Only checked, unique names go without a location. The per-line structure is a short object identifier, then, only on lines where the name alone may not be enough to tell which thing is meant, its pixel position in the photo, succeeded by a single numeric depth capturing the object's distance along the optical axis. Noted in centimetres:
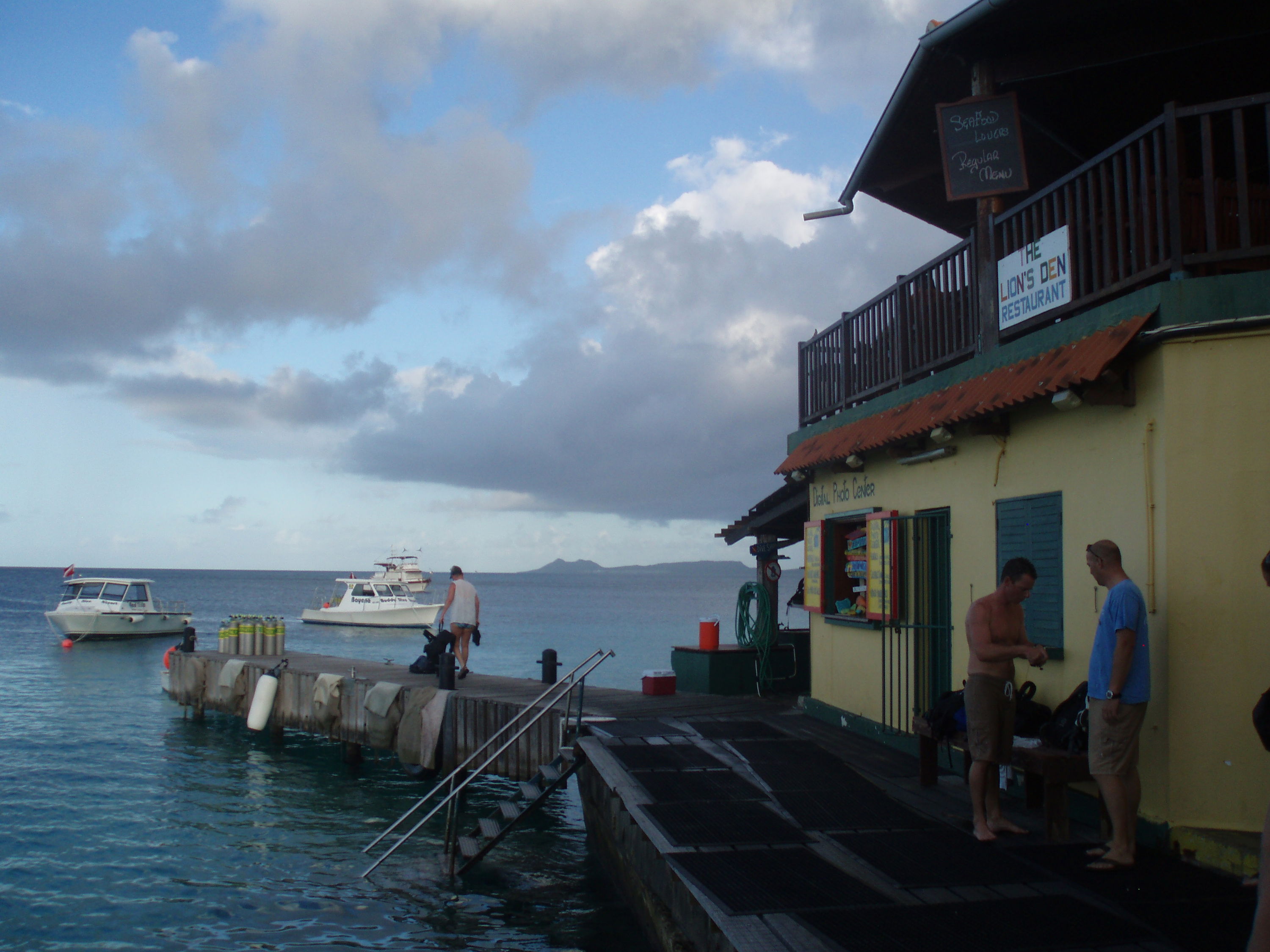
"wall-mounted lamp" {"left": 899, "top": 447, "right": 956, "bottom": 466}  860
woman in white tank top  1465
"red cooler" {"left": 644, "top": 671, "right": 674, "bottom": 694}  1327
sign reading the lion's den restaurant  718
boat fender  1720
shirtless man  621
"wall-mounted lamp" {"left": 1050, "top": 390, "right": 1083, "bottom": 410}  625
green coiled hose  1402
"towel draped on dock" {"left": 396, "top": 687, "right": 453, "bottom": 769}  1332
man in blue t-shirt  541
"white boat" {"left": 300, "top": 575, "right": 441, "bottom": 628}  5853
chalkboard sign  841
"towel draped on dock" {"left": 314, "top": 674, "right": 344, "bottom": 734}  1561
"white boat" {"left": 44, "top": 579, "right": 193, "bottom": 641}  4366
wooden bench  598
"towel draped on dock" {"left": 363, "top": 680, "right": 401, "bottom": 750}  1418
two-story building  568
